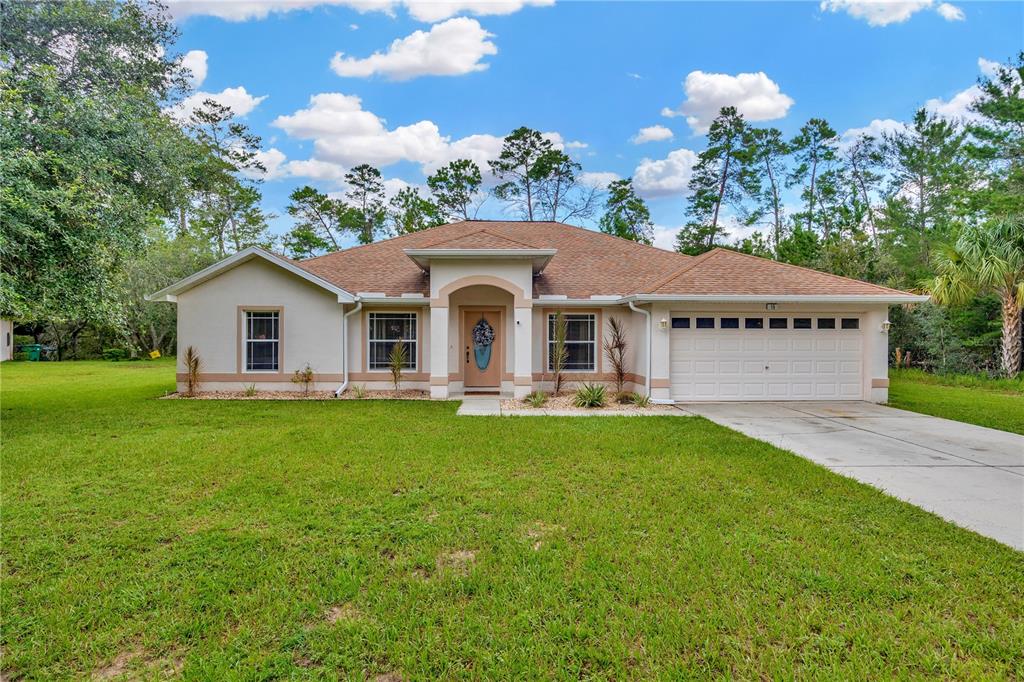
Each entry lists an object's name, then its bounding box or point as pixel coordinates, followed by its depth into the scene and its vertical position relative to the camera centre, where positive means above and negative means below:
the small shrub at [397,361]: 12.99 -0.36
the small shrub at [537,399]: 11.37 -1.26
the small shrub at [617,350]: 13.02 -0.06
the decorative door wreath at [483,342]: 13.88 +0.17
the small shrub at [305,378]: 13.02 -0.82
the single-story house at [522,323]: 12.12 +0.67
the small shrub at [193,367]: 12.73 -0.51
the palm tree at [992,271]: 14.88 +2.45
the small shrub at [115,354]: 26.75 -0.33
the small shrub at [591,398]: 11.33 -1.20
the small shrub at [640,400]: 11.54 -1.30
